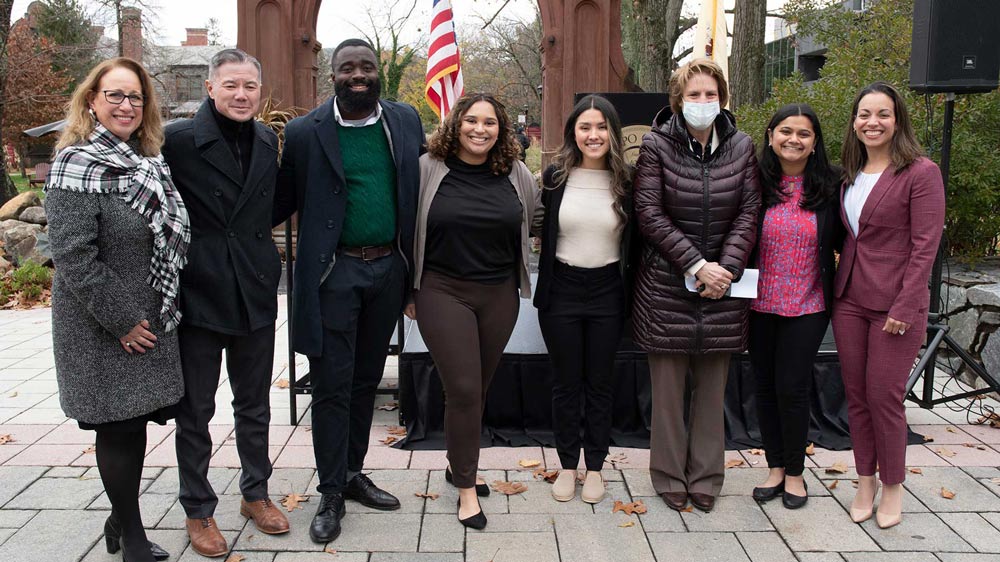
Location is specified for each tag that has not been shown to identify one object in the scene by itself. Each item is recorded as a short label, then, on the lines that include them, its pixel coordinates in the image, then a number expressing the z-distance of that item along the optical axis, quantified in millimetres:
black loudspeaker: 4680
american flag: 6434
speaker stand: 4613
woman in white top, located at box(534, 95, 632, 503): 3561
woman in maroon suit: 3328
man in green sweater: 3283
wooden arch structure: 7895
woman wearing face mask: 3488
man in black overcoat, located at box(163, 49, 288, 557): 3084
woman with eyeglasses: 2709
